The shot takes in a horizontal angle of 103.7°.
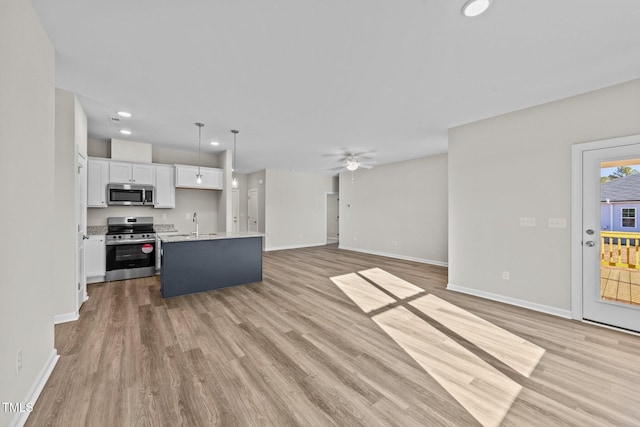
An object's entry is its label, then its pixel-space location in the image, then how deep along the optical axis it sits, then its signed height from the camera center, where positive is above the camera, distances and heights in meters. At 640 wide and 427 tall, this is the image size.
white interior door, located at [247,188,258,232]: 8.84 +0.07
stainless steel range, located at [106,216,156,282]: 4.69 -0.69
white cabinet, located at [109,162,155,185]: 4.87 +0.80
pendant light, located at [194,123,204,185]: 4.23 +1.49
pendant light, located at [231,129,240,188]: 4.58 +1.49
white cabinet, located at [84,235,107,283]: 4.49 -0.82
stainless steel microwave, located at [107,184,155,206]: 4.80 +0.36
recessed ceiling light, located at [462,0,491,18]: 1.75 +1.47
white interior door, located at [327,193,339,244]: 11.47 -0.14
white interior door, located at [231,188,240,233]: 9.34 +0.23
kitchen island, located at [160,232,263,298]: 3.95 -0.83
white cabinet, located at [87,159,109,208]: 4.63 +0.58
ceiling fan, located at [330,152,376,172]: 5.86 +1.47
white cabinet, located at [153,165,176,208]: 5.34 +0.57
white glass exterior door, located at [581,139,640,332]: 2.82 -0.54
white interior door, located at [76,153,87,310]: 3.29 -0.20
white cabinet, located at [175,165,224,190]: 5.51 +0.81
